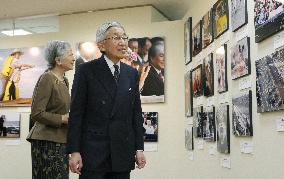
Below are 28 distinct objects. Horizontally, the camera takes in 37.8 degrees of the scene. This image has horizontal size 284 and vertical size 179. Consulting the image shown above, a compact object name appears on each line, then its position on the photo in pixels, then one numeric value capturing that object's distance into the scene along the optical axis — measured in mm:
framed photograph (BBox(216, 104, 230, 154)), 4133
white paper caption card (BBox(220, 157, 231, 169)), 4160
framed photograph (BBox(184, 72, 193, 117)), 5980
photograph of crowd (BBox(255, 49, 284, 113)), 2936
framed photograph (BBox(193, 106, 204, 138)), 5293
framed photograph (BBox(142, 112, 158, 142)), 6688
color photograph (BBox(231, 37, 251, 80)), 3613
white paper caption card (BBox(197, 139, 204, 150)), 5278
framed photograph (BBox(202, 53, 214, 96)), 4820
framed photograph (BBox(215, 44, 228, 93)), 4277
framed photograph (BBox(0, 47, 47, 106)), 7609
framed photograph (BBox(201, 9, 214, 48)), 4926
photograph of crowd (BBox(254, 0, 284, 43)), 2938
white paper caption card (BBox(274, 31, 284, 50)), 2916
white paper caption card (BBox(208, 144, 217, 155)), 4691
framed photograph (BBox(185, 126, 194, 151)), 5846
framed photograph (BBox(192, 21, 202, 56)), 5508
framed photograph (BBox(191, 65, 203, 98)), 5383
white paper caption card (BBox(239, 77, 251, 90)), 3619
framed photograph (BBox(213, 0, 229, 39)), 4272
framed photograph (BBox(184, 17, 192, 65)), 6117
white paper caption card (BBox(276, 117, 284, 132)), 2934
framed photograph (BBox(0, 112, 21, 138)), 7590
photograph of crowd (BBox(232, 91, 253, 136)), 3541
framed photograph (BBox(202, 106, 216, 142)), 4698
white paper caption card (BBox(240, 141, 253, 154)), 3562
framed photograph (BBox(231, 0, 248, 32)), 3695
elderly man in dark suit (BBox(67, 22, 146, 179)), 2482
